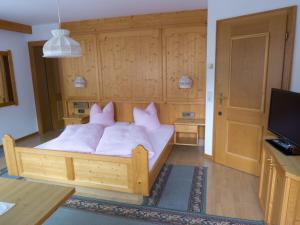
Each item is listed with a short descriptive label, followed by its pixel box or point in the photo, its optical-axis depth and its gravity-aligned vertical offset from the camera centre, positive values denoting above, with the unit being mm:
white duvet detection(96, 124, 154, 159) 2688 -789
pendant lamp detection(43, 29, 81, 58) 2246 +340
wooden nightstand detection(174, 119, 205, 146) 4020 -980
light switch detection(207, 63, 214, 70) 3336 +165
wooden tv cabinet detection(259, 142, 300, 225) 1532 -852
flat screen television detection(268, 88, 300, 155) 1869 -403
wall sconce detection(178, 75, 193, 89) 4078 -85
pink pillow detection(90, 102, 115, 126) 4328 -709
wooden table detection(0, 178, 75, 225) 1293 -791
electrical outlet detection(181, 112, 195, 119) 4371 -741
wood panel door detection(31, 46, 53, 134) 5270 -316
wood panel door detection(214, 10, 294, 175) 2686 -50
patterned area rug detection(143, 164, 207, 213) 2453 -1384
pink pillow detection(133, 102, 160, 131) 4070 -749
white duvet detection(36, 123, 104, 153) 2830 -803
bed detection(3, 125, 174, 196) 2350 -1020
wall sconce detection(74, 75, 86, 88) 4680 -59
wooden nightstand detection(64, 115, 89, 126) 4645 -838
